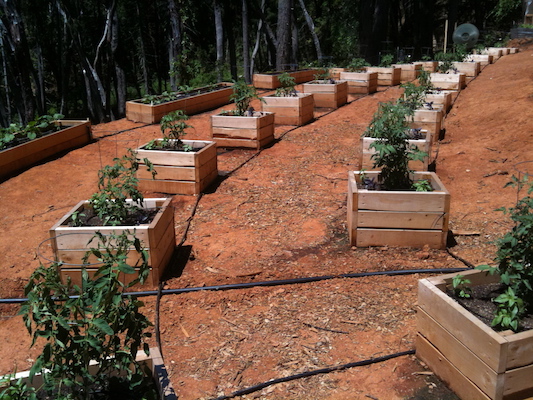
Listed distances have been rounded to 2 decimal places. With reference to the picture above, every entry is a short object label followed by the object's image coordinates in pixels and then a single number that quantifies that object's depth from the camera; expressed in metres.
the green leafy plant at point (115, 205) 5.01
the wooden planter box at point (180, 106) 11.59
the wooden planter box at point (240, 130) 9.34
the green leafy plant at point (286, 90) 11.72
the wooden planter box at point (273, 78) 16.67
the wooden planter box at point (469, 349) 2.91
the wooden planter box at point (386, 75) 17.19
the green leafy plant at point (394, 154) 5.39
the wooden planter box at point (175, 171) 7.16
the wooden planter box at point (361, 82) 15.44
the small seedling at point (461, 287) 3.44
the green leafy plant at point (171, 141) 7.43
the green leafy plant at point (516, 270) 3.05
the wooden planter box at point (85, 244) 4.67
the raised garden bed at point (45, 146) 8.32
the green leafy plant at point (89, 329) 2.37
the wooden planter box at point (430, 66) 19.52
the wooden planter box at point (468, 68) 16.14
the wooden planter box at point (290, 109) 11.27
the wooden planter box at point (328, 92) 13.21
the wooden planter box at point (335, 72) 16.95
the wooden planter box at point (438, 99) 10.48
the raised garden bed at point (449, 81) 13.69
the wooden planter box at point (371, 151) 7.18
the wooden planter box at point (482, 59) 19.12
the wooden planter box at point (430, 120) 9.24
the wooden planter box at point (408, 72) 18.25
